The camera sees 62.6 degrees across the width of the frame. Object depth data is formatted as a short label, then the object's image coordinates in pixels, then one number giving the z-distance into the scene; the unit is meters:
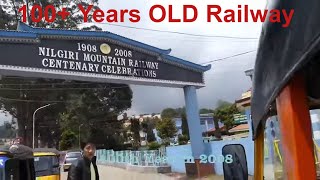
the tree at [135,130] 27.70
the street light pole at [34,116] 20.90
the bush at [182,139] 19.06
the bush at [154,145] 16.95
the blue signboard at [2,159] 2.44
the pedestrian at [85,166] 3.21
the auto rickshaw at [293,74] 0.68
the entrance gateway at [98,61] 7.63
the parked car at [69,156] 15.59
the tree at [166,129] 23.18
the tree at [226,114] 25.12
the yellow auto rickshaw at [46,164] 5.75
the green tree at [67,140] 24.87
